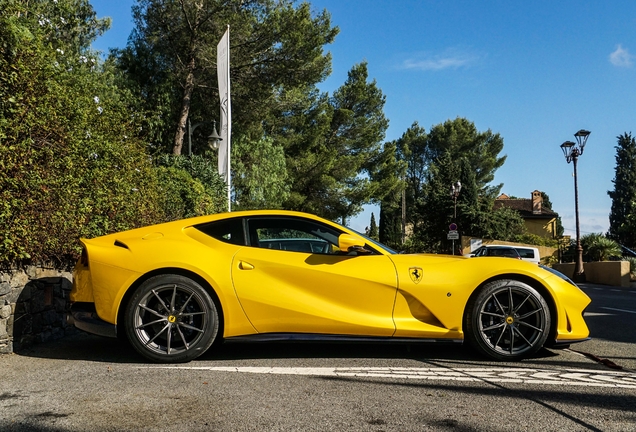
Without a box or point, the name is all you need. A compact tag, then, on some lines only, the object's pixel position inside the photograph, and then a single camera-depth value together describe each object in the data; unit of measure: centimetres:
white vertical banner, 1483
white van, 2155
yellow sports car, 414
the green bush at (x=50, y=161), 451
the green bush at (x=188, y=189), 992
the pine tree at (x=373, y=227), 7925
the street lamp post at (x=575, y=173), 2086
